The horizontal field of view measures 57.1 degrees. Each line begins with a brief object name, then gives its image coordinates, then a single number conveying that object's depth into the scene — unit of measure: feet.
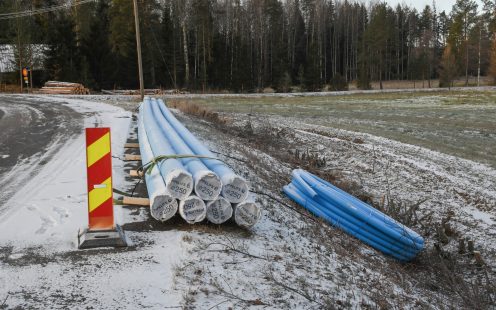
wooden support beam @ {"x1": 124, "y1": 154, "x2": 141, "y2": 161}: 29.50
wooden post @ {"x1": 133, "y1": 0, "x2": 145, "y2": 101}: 71.58
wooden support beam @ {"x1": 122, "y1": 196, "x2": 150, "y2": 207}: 20.90
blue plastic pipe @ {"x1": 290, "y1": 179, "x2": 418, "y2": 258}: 23.06
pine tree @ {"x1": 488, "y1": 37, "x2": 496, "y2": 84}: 200.44
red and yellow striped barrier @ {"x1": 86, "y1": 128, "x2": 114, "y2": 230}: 15.97
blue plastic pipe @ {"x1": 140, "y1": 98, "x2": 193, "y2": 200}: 18.01
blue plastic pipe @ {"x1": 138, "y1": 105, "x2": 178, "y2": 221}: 18.11
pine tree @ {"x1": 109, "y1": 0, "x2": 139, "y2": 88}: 159.84
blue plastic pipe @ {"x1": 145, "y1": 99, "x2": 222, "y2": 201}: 18.12
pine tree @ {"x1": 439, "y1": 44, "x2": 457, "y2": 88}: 201.36
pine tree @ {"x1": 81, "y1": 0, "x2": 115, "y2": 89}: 153.07
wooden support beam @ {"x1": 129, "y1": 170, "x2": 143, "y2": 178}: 24.57
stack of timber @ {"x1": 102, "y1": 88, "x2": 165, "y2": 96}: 134.36
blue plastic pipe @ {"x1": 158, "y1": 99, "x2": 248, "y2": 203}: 18.66
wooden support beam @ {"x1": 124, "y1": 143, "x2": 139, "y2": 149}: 33.78
